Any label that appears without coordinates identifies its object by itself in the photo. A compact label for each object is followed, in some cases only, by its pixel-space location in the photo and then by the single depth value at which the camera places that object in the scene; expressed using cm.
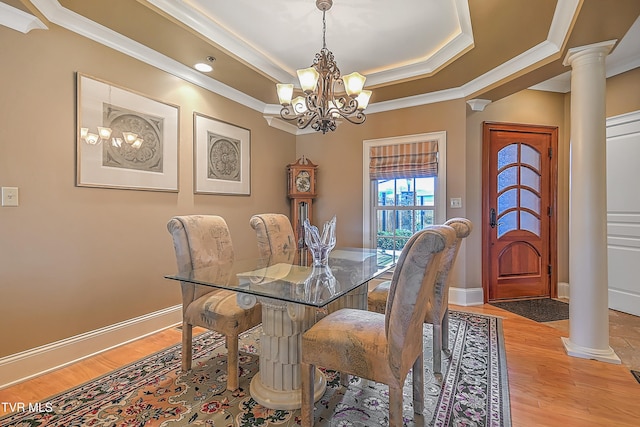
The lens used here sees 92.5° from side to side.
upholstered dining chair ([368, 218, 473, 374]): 200
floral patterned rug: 159
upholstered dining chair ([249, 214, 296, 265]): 264
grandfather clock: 426
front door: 369
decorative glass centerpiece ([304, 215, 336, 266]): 219
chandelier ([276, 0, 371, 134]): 225
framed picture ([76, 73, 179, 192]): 226
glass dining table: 161
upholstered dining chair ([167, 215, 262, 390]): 185
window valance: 366
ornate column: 227
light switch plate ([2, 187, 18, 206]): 190
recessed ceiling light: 277
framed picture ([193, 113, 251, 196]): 314
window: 366
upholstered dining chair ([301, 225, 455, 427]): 124
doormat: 313
